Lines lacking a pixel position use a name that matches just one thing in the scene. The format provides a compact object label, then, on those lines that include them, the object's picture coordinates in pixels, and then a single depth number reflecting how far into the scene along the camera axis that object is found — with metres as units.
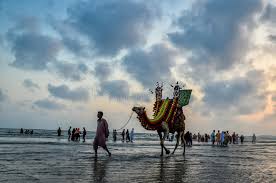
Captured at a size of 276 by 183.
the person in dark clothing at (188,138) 44.09
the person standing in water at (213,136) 50.78
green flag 22.16
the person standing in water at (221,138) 47.60
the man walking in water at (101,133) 17.89
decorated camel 20.31
